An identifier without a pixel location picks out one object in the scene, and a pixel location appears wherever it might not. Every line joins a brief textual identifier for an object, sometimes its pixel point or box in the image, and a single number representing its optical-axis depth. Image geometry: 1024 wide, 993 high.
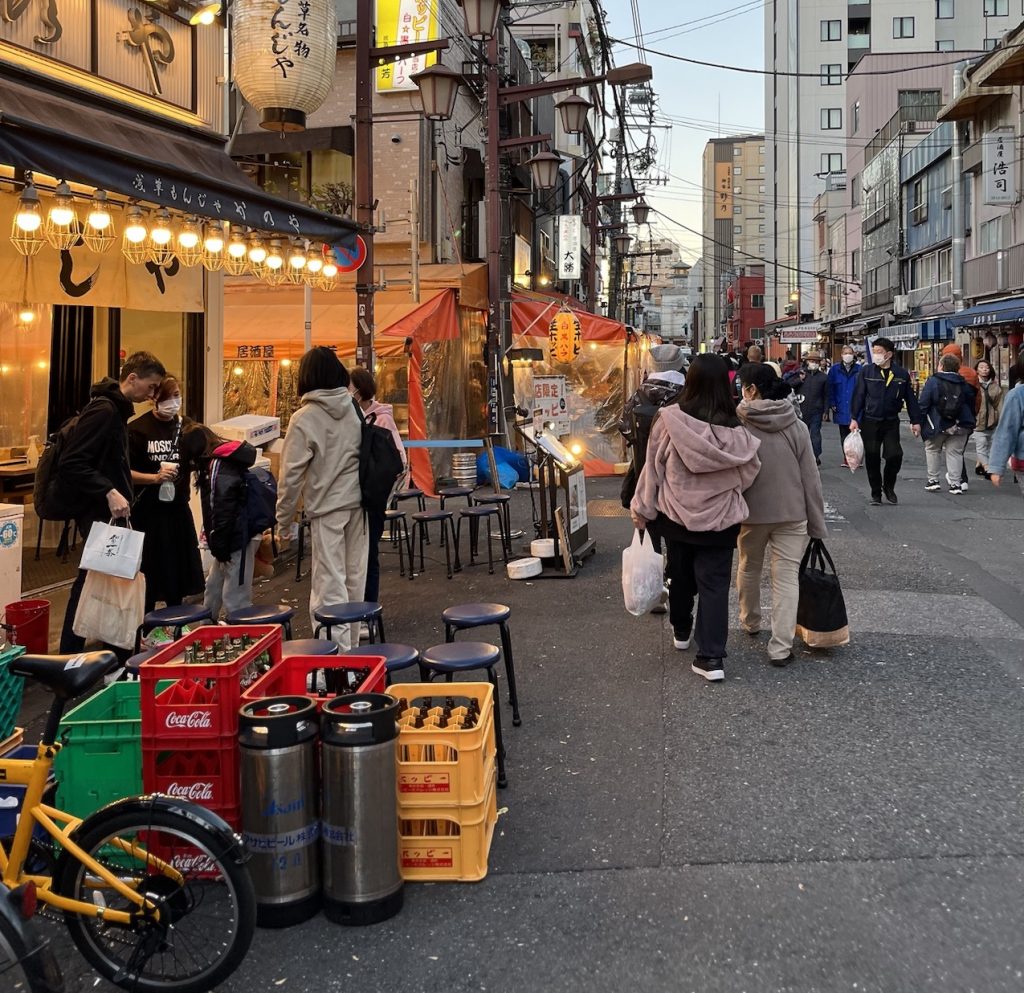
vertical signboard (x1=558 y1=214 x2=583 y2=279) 30.23
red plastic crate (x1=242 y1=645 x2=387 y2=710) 3.88
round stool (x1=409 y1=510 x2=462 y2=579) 9.56
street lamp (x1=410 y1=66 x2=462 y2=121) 12.75
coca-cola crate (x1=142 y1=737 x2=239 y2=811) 3.44
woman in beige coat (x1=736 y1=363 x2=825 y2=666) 5.96
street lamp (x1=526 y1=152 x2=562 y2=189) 18.23
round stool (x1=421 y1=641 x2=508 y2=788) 4.36
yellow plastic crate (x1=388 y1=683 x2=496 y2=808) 3.46
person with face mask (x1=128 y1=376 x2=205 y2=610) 6.46
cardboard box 7.76
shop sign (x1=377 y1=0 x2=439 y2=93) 18.48
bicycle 2.87
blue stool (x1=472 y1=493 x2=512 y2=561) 10.11
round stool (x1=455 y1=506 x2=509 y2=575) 9.64
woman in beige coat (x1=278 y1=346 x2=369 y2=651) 5.99
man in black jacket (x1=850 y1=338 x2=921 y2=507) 12.75
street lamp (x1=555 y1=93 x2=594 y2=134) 16.40
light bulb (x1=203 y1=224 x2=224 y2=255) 8.62
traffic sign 9.51
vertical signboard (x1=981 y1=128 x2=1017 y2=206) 27.22
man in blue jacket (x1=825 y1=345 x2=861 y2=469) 17.48
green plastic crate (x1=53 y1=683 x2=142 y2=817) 3.57
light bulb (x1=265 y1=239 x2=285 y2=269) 9.54
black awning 5.55
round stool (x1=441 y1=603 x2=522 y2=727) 5.02
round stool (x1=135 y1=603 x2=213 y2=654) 5.62
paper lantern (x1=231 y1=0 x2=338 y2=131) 8.65
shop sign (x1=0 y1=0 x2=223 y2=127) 7.56
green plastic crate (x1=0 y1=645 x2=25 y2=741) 3.61
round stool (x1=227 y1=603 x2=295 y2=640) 5.20
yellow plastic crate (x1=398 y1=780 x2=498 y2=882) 3.56
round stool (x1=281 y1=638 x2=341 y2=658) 4.39
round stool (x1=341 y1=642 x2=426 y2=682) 4.43
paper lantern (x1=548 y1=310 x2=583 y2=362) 16.91
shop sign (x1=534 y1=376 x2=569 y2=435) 12.91
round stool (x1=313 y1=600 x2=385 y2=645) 5.31
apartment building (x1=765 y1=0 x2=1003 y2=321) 63.28
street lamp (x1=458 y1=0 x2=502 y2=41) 12.65
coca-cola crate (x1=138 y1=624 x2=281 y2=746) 3.45
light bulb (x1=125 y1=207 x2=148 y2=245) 7.69
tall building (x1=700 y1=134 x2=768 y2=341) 116.94
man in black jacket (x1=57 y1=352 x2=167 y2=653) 5.60
